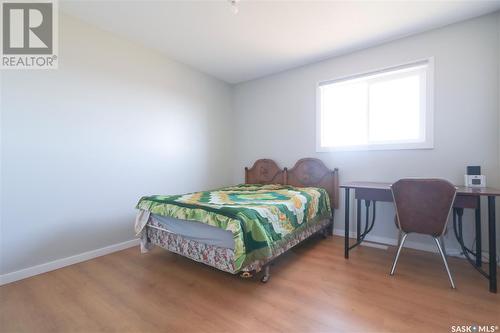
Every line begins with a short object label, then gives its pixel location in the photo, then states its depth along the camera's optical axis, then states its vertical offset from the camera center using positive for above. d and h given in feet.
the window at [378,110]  8.64 +2.44
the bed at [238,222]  5.73 -1.72
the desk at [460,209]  5.69 -1.44
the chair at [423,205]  5.86 -1.07
